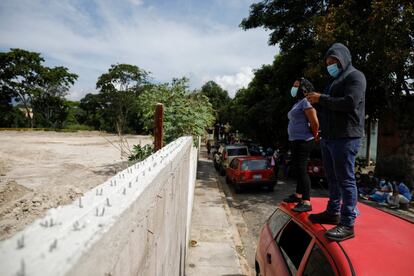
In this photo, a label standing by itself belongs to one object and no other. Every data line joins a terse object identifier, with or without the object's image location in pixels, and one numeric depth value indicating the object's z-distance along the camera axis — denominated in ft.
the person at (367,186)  40.78
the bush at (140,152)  25.77
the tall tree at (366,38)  37.24
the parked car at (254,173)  44.14
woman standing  13.03
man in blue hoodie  9.20
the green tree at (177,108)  30.35
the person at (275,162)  53.44
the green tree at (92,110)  240.94
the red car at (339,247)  7.30
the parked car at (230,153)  60.39
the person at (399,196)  35.27
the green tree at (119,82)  193.67
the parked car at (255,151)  74.15
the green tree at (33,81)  161.68
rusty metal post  15.79
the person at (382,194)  37.52
